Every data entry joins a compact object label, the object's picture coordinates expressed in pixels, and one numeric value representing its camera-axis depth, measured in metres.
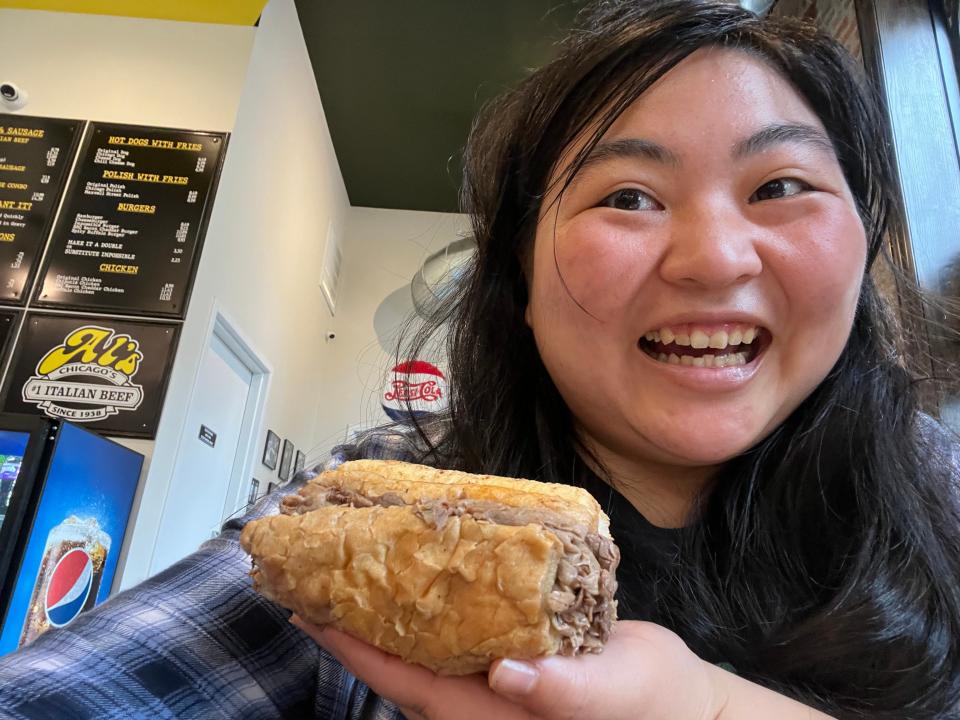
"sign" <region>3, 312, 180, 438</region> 2.57
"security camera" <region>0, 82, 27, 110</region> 3.06
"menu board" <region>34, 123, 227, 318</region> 2.77
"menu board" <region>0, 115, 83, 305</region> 2.78
